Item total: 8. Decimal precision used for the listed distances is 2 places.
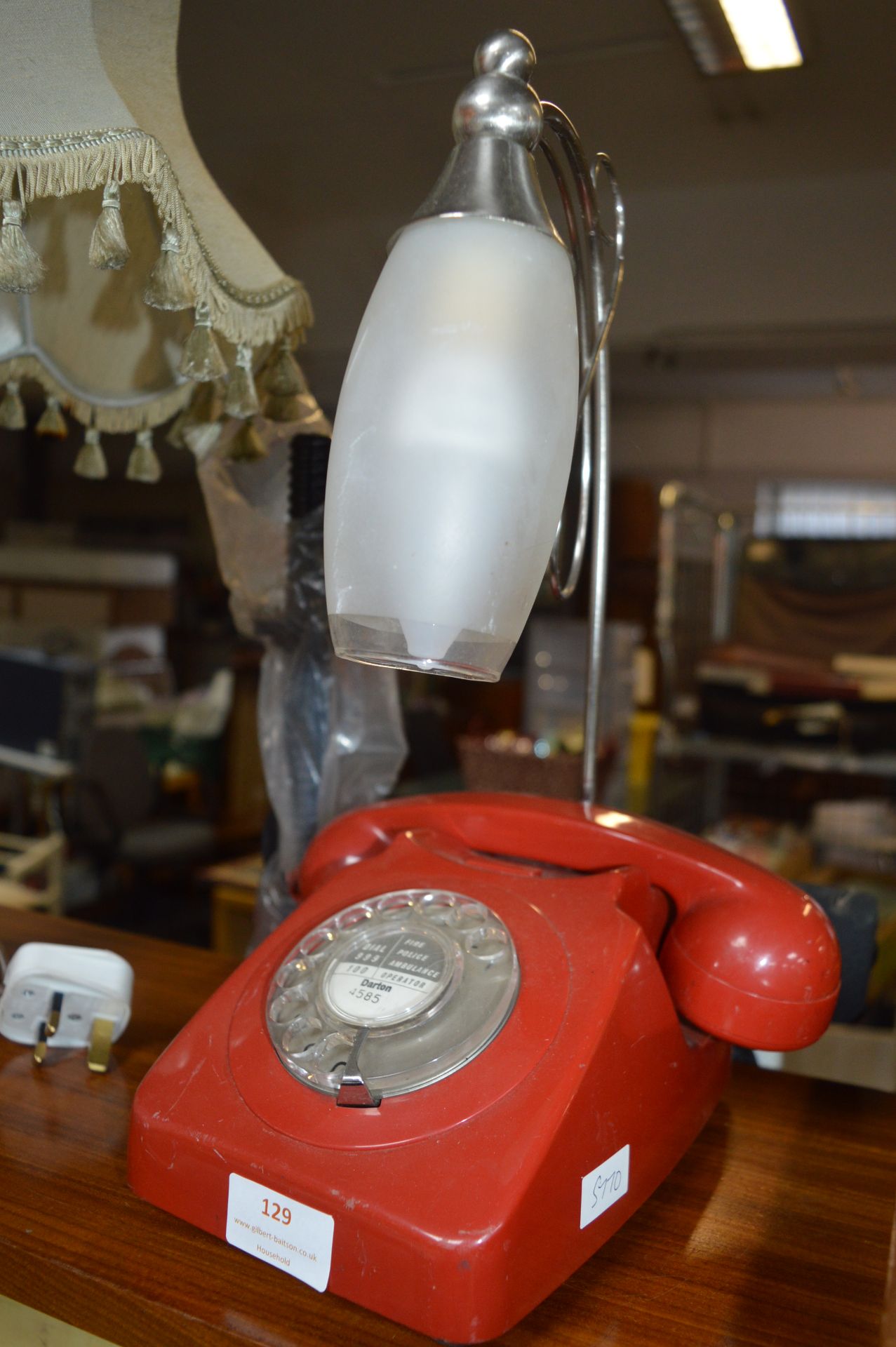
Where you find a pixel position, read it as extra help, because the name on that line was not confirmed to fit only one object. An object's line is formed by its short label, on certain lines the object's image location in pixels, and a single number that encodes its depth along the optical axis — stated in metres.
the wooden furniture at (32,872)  2.42
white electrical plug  0.72
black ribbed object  0.88
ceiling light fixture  1.54
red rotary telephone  0.48
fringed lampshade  0.58
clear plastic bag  0.93
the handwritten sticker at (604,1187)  0.52
